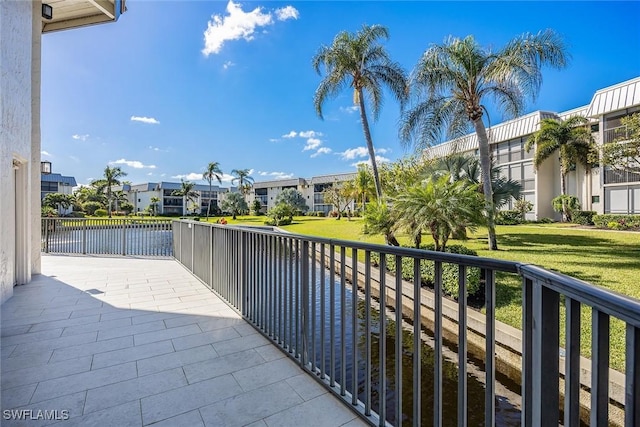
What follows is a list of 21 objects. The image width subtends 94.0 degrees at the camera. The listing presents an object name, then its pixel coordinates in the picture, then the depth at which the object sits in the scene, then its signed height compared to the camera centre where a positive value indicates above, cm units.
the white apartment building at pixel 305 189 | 4891 +434
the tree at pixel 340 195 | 3250 +208
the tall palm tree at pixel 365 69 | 1165 +575
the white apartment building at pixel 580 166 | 1694 +329
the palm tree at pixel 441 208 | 595 +9
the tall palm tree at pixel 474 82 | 877 +410
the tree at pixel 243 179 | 5250 +594
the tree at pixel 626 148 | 1218 +283
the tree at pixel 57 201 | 3193 +125
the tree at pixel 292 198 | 4175 +205
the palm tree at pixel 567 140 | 1934 +472
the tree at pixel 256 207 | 4522 +77
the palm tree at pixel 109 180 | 4181 +467
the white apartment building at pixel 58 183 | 4535 +468
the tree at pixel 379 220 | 789 -21
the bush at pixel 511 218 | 2088 -41
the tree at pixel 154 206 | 5056 +115
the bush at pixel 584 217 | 1803 -30
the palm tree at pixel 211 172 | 4716 +648
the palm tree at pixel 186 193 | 4859 +336
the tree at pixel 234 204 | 4218 +124
